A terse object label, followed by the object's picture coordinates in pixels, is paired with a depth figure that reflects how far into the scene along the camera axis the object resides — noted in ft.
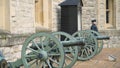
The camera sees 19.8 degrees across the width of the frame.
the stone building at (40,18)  29.22
